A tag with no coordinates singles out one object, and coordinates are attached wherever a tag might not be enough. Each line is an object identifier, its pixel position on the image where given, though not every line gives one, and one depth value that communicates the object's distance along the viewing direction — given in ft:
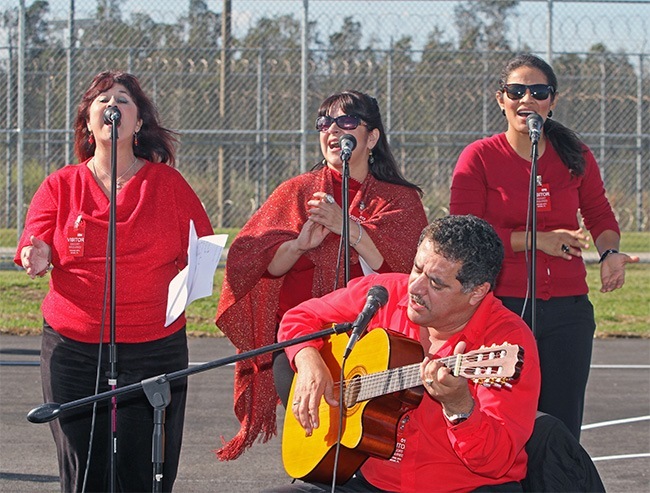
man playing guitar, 12.57
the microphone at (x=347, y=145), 16.92
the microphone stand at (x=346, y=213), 16.61
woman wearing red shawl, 18.37
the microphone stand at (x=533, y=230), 17.02
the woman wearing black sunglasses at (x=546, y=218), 18.07
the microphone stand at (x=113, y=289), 16.16
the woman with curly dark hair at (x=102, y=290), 17.22
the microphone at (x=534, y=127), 17.21
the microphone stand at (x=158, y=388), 13.07
